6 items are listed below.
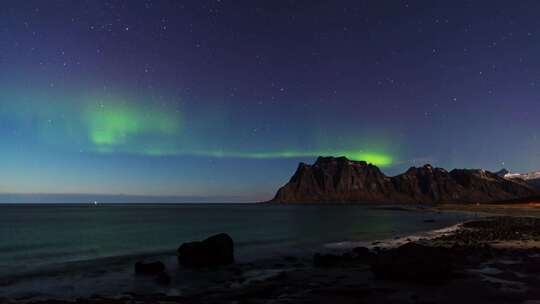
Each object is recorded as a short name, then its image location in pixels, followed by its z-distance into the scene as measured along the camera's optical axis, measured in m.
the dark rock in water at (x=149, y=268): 30.11
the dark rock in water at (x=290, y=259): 36.50
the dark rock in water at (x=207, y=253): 33.59
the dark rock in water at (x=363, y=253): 35.09
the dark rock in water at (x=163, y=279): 26.43
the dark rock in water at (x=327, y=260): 31.81
